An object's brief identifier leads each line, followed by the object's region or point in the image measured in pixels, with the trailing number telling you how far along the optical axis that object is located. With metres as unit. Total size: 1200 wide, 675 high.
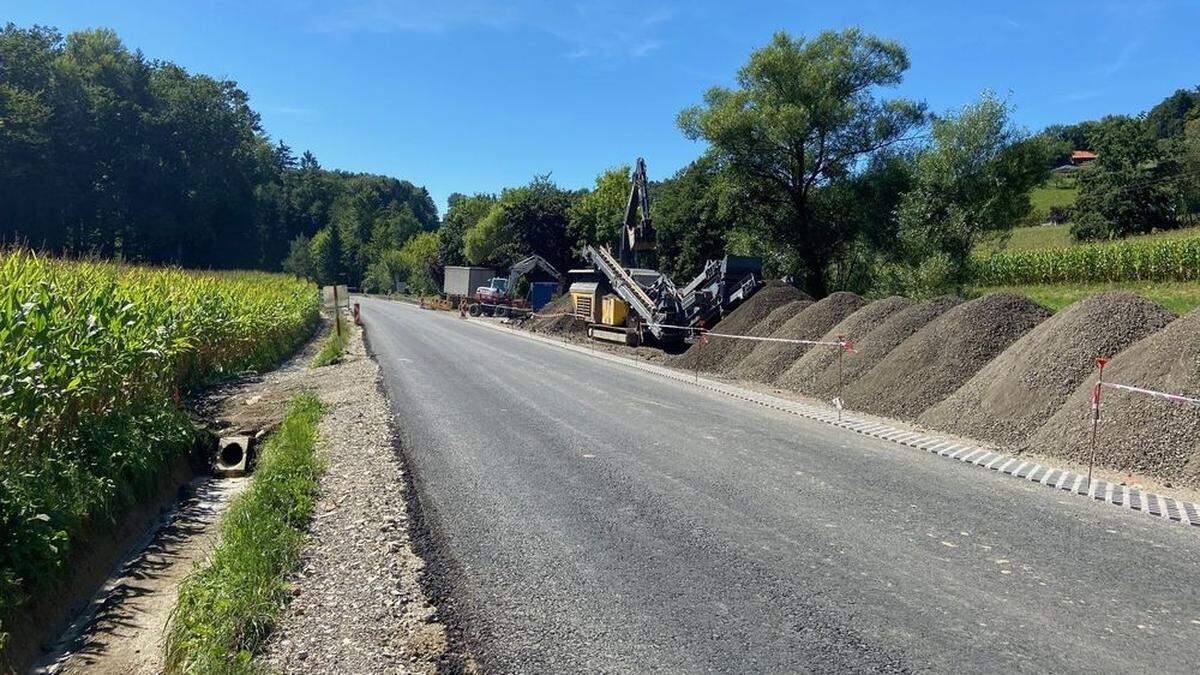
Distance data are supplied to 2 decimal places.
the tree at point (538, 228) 65.25
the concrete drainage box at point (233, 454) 11.03
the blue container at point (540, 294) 46.22
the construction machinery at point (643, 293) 25.47
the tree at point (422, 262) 84.09
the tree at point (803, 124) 29.86
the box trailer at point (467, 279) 53.41
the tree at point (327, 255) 105.94
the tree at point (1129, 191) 50.53
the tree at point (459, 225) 80.00
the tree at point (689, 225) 44.09
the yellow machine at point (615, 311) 29.16
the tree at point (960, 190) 22.47
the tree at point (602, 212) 57.38
